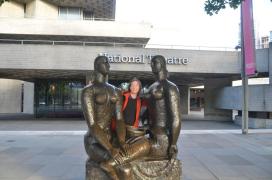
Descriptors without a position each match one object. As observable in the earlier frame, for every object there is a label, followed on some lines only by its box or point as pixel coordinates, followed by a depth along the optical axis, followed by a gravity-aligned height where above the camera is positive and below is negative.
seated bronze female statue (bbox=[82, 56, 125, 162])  2.65 -0.23
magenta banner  9.41 +2.75
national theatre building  12.10 +1.86
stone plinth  2.81 -1.03
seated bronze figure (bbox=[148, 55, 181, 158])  2.82 -0.28
